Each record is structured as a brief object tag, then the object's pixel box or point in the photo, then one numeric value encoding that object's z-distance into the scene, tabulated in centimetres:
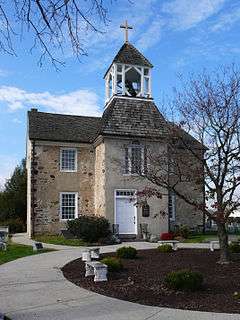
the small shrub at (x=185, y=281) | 745
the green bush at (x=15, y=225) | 2641
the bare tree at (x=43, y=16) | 399
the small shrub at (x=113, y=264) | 956
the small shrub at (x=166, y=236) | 1855
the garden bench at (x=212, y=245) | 1458
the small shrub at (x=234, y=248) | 1377
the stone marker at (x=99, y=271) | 853
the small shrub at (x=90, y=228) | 1804
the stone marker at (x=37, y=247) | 1489
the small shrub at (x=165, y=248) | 1378
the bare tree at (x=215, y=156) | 1157
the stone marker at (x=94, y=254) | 1184
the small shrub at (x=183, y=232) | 2040
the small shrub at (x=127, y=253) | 1226
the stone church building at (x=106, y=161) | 2014
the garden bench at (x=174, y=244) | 1471
